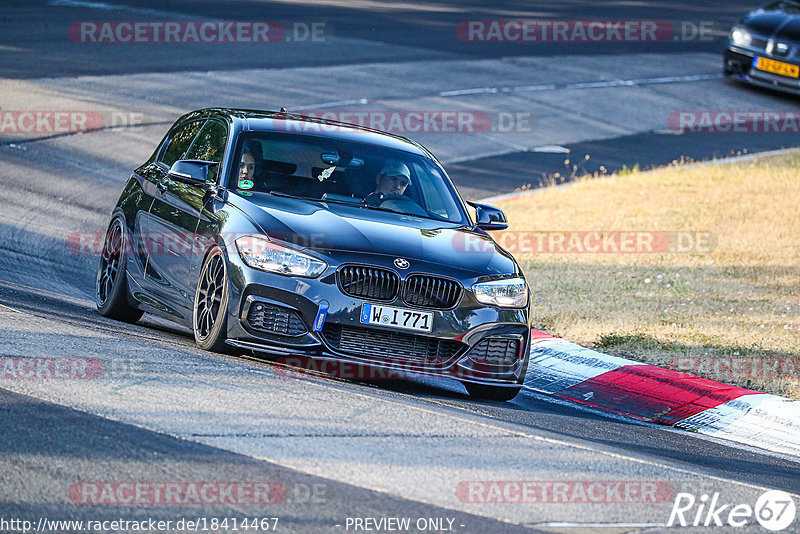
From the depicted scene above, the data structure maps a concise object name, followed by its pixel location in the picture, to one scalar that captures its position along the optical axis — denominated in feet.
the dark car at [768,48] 157.48
